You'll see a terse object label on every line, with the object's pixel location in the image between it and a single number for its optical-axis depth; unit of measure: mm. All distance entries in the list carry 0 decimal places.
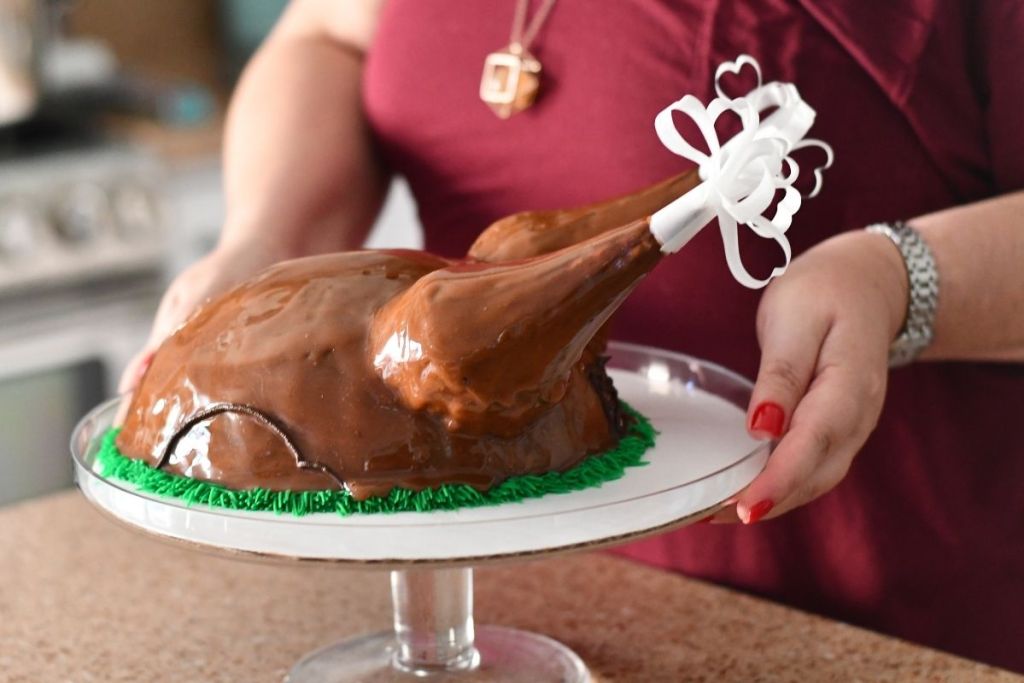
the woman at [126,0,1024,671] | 1032
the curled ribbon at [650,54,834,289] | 836
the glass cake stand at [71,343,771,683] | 840
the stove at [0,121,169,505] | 2131
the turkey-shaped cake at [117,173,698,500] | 860
